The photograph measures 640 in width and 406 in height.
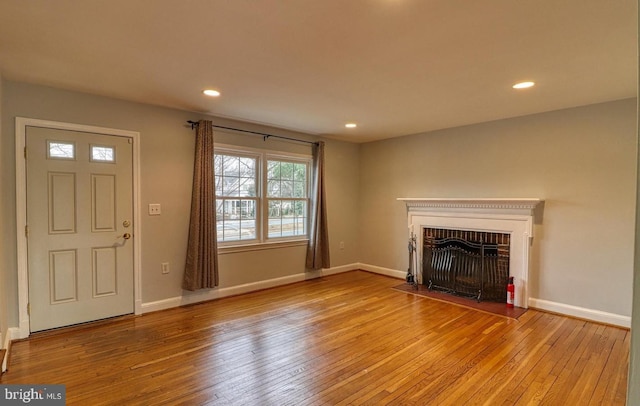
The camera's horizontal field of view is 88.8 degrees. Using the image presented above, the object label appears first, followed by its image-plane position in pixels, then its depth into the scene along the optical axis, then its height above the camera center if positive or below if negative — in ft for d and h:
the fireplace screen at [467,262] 13.62 -2.90
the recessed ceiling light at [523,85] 9.45 +3.34
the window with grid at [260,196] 14.23 +0.03
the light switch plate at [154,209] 12.16 -0.49
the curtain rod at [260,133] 12.95 +2.90
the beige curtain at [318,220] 16.97 -1.20
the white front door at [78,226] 10.00 -1.01
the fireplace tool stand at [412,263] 16.43 -3.32
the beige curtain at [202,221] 12.78 -0.99
